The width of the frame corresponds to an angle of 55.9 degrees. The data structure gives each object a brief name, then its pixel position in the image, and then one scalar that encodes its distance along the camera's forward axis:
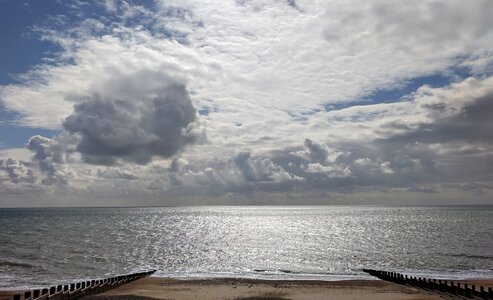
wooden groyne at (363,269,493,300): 32.25
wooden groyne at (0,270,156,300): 27.11
